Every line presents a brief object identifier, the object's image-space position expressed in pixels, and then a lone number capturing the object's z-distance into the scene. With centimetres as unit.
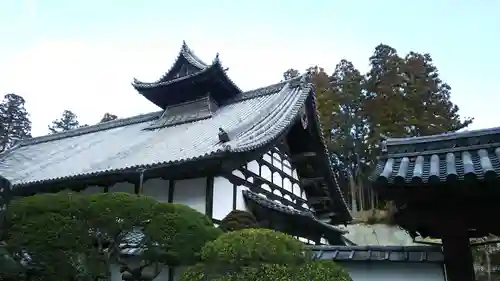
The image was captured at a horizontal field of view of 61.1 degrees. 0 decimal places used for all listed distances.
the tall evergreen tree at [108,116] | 4353
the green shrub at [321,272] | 479
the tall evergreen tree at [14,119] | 4178
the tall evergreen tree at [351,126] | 3259
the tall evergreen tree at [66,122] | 4972
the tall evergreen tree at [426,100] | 2859
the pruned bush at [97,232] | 721
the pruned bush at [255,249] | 506
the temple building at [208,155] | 1054
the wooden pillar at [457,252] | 485
